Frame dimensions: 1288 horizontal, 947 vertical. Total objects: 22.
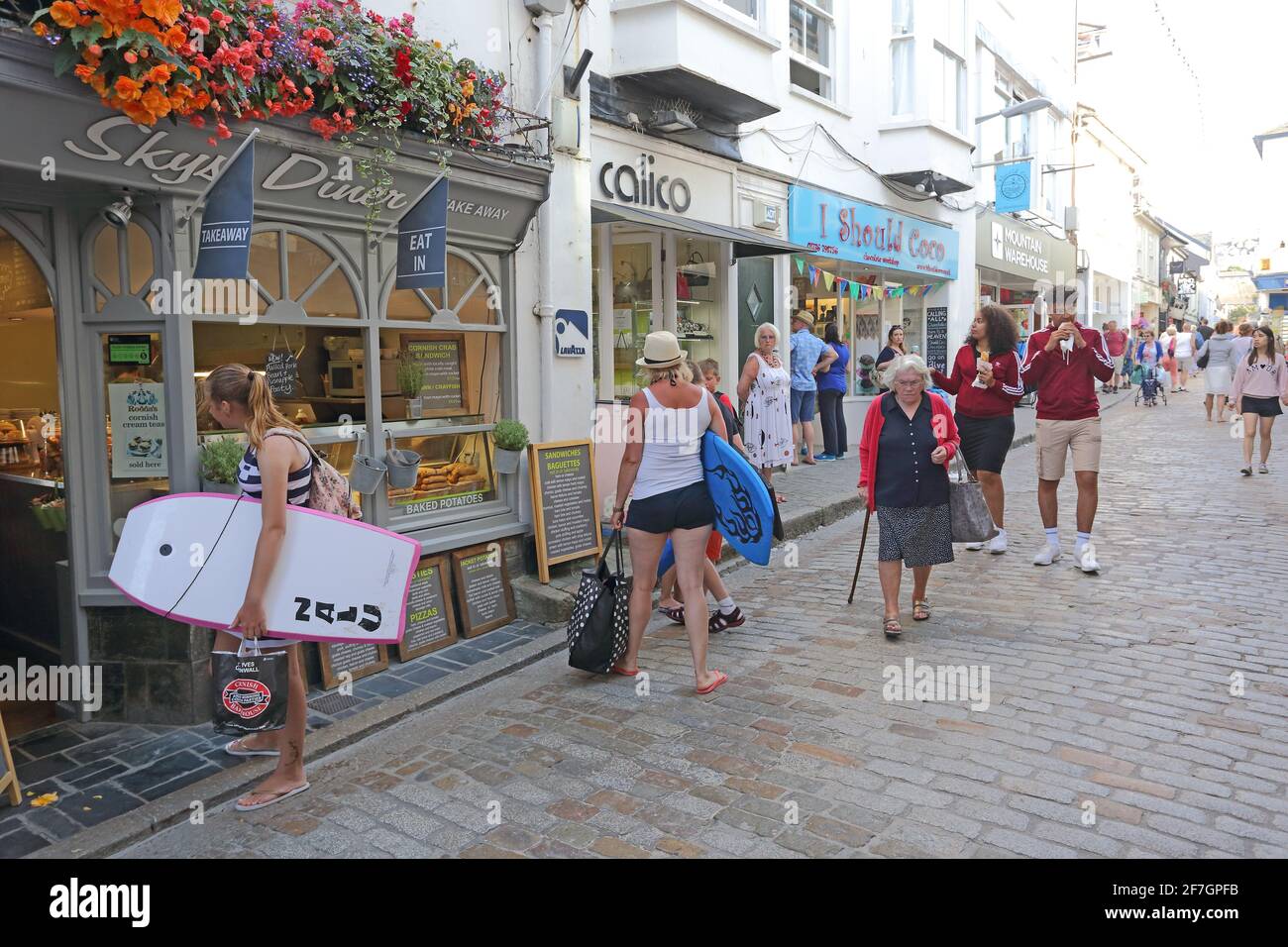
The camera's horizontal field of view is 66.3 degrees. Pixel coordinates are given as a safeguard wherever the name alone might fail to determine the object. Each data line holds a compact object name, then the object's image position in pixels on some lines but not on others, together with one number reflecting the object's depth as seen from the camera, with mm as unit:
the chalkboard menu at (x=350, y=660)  5527
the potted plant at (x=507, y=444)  7020
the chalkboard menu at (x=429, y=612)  6098
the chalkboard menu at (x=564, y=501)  7066
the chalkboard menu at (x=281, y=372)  5801
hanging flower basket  4145
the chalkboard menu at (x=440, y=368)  6641
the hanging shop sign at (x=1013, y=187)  18797
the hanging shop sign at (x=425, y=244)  5832
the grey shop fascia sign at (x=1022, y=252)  19125
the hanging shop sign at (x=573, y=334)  7566
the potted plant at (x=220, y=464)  5062
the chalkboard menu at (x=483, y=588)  6523
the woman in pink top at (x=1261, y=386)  11406
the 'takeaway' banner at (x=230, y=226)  4766
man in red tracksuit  7430
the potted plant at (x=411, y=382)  6559
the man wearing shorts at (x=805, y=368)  12164
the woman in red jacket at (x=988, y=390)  7617
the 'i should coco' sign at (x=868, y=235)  12516
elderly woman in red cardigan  6090
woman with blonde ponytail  3771
